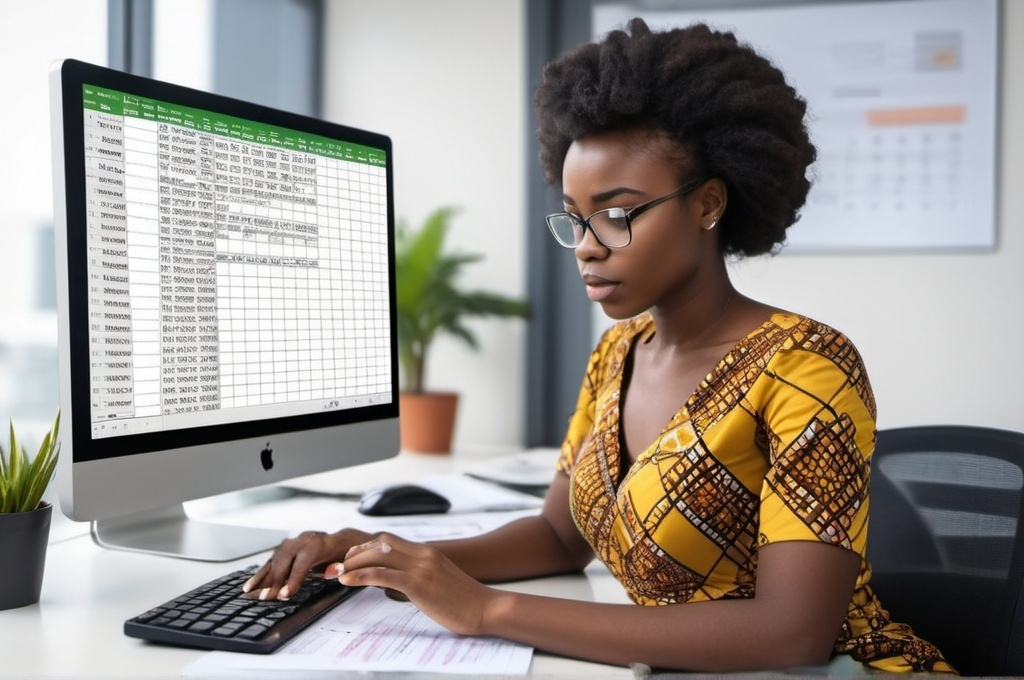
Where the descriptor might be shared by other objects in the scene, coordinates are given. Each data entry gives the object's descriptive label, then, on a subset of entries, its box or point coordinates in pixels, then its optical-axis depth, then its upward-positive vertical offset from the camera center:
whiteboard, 2.44 +0.52
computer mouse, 1.38 -0.29
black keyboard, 0.78 -0.28
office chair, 1.05 -0.28
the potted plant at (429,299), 2.45 +0.03
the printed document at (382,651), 0.75 -0.29
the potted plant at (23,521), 0.91 -0.21
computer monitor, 0.94 +0.01
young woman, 0.80 -0.13
